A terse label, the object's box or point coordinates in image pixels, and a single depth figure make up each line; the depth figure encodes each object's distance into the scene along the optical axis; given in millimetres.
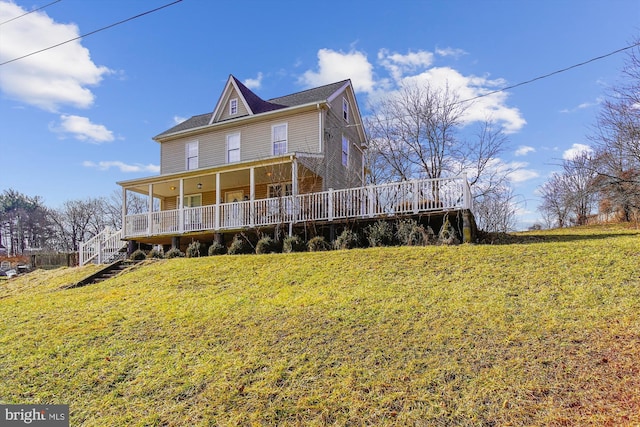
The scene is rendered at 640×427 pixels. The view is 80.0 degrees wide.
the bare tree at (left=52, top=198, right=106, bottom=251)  47188
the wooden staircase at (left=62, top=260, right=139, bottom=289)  12016
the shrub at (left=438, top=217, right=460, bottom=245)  10281
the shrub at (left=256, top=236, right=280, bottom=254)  12562
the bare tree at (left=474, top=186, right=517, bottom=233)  20469
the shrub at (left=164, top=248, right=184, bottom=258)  14682
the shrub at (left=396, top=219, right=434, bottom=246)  10755
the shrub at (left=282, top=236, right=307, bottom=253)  12273
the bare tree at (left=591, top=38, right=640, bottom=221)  15453
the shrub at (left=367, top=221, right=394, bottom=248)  11180
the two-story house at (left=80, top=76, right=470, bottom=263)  12320
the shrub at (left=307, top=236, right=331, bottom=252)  11934
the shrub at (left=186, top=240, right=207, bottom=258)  14188
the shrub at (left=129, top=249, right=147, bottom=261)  14812
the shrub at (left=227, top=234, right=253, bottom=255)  13297
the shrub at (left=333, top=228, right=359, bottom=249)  11494
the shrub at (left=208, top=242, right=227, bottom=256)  13820
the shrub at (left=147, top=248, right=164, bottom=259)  15234
